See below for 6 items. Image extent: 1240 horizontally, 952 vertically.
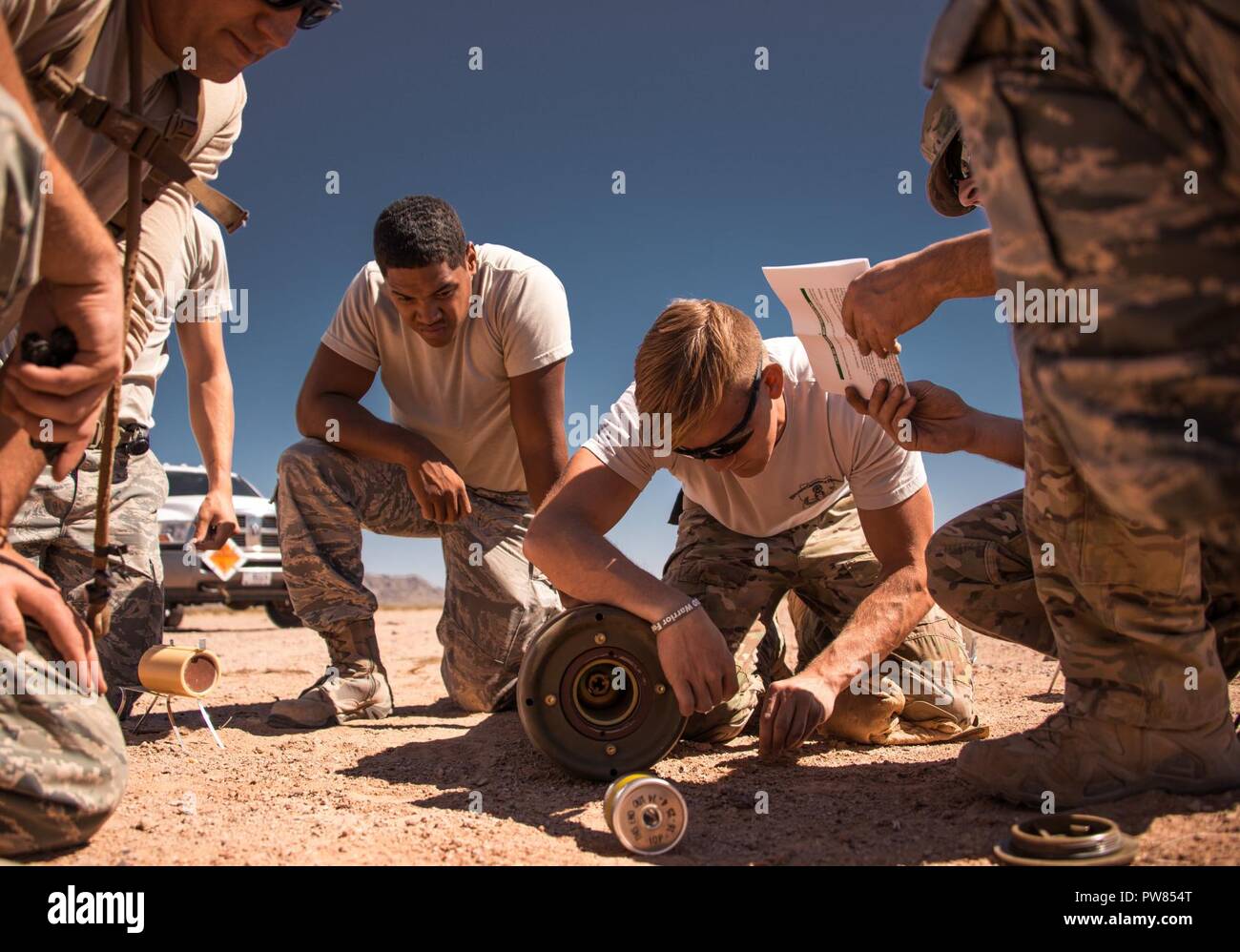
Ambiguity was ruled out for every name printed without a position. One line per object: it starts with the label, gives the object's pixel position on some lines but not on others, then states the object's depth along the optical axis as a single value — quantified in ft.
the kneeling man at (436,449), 14.16
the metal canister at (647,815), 7.23
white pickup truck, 34.40
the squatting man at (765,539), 9.36
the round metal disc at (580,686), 9.41
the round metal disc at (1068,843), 5.75
